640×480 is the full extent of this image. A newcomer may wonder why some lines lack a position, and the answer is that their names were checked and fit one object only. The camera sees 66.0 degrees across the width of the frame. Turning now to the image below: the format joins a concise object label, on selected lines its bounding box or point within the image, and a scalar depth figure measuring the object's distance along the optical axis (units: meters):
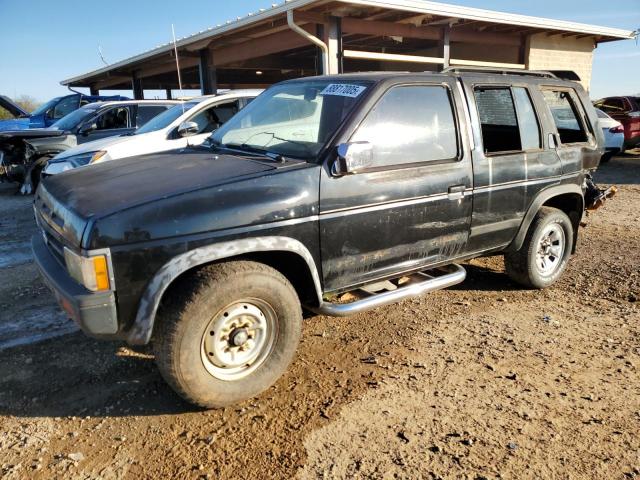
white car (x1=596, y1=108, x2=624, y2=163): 13.48
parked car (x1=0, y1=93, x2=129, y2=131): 14.16
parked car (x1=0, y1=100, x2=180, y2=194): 9.63
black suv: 2.55
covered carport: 11.09
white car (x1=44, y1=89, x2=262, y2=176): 6.84
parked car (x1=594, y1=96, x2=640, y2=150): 15.00
